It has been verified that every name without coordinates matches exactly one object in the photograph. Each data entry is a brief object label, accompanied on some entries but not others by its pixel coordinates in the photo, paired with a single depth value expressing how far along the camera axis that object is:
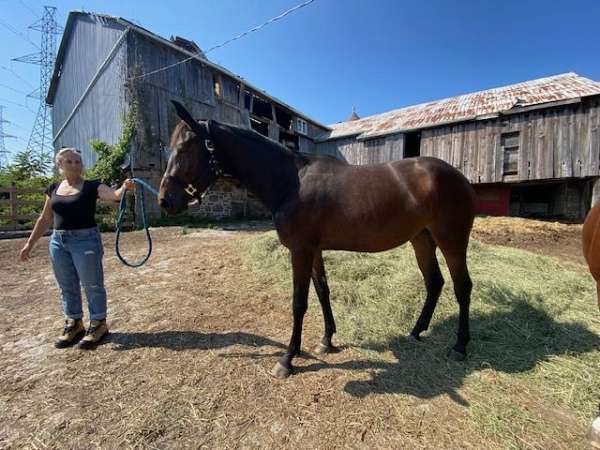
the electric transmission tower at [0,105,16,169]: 34.89
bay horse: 2.54
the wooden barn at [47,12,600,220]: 12.24
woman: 2.70
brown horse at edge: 1.71
